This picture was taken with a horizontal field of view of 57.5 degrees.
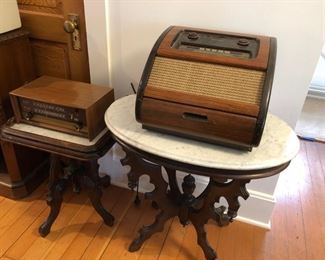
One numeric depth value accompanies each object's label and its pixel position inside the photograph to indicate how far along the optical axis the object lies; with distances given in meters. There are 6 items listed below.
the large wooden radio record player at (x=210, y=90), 0.88
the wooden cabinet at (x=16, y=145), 1.42
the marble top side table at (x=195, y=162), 0.93
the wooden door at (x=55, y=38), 1.44
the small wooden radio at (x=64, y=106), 1.23
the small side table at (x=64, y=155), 1.23
